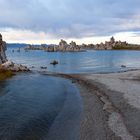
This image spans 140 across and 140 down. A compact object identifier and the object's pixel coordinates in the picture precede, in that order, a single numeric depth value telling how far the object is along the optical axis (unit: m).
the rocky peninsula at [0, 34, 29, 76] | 35.82
